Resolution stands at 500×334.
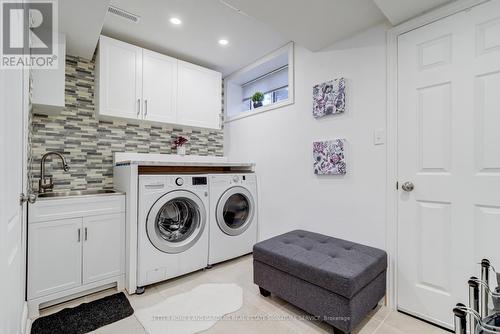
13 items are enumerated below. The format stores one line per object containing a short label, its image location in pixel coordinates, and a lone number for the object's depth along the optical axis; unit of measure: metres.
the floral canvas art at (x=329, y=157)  2.09
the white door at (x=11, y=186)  0.75
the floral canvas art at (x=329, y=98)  2.08
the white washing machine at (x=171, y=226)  2.01
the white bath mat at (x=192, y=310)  1.58
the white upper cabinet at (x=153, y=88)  2.32
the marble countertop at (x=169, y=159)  2.14
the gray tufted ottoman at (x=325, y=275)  1.44
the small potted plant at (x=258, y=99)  3.00
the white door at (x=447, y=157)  1.41
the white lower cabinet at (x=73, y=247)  1.70
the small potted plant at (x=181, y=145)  3.00
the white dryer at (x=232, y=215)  2.47
